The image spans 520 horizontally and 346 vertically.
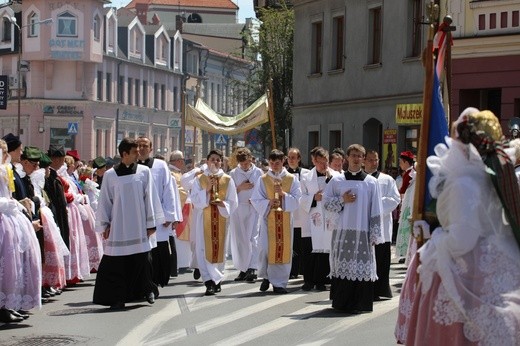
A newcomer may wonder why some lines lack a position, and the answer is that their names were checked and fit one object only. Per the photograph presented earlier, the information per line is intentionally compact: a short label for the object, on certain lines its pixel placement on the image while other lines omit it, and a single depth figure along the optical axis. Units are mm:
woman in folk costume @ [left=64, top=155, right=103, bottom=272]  18703
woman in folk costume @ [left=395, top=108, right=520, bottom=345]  7836
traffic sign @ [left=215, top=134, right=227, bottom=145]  42656
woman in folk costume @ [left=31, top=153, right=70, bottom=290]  15195
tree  49250
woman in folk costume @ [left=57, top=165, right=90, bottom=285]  17500
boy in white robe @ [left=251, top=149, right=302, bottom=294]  16891
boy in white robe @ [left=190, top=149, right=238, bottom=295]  16828
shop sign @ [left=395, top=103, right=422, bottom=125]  30000
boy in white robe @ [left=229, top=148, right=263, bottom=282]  18516
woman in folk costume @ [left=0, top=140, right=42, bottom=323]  12883
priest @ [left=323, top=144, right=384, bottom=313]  14219
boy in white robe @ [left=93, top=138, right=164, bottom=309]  14535
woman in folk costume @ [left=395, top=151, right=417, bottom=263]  18891
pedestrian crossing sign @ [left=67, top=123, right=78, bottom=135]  54225
